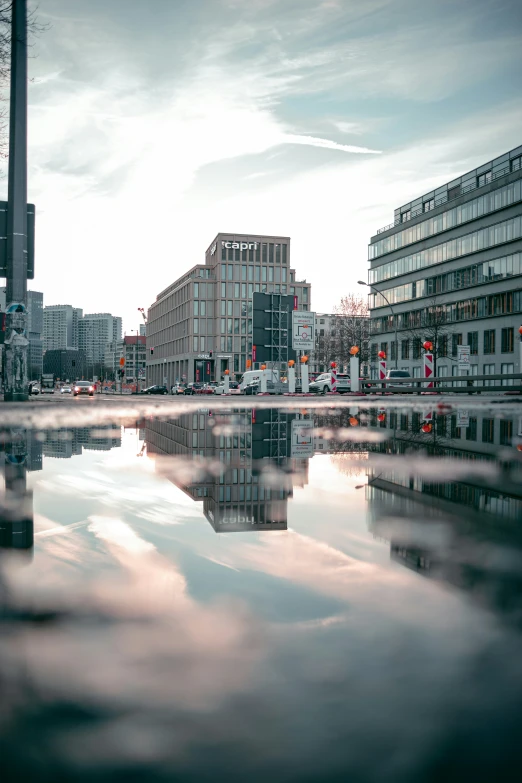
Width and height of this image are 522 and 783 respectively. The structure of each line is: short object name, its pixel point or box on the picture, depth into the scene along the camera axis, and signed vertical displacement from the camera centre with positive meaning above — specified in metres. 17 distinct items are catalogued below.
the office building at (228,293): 128.50 +18.24
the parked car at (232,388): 72.54 -0.16
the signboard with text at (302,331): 45.38 +3.82
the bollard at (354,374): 37.90 +0.80
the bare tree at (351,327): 102.38 +9.45
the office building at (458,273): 70.62 +14.05
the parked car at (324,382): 53.73 +0.44
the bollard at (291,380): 48.93 +0.53
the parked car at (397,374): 62.78 +1.31
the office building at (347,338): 102.31 +7.62
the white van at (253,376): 56.62 +1.00
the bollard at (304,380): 46.00 +0.51
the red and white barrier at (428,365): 33.34 +1.18
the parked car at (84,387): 79.88 -0.19
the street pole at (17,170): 20.06 +6.35
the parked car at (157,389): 103.19 -0.53
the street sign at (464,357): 40.34 +1.89
